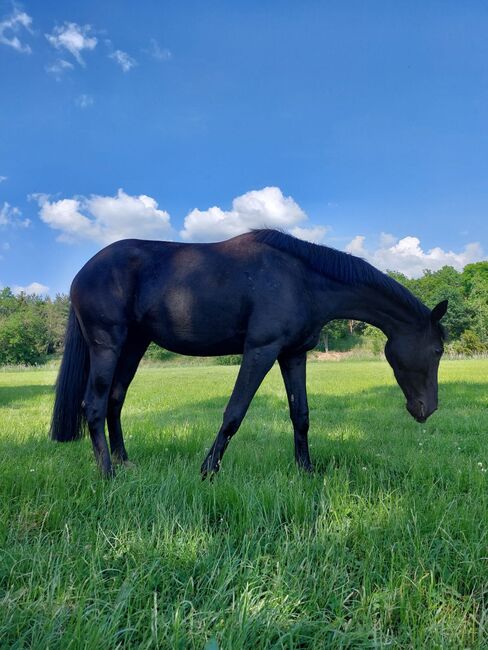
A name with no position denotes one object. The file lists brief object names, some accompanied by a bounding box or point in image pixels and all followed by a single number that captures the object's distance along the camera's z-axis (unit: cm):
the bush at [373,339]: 5962
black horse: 378
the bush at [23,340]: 7388
